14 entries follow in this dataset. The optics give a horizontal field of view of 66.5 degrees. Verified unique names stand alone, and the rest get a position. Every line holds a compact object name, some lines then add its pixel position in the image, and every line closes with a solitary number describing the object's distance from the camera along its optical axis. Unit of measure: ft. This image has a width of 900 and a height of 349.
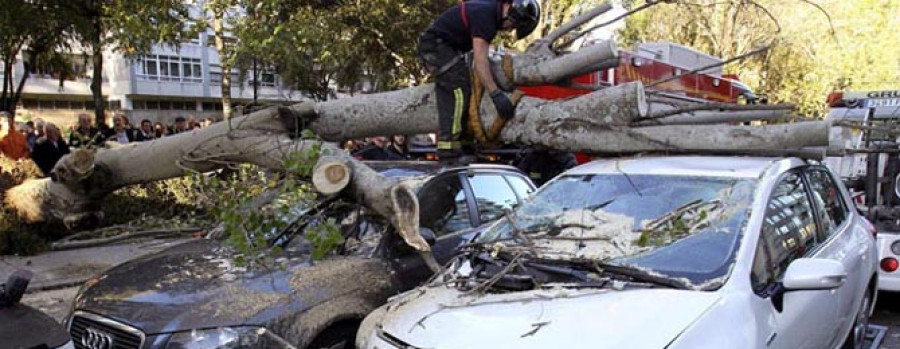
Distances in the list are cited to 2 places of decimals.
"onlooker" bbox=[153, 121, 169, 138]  48.07
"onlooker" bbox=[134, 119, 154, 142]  42.99
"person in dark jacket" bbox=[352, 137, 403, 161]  31.76
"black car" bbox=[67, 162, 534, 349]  11.87
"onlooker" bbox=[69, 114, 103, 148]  36.11
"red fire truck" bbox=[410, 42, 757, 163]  34.99
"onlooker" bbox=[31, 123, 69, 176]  32.83
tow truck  19.72
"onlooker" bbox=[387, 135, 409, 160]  38.17
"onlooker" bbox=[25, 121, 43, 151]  40.95
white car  9.25
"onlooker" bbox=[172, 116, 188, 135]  46.58
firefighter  15.71
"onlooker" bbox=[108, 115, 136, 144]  40.82
